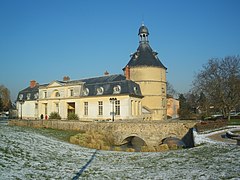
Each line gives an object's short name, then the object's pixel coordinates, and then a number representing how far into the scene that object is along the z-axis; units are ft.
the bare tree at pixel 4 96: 184.50
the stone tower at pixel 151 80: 119.75
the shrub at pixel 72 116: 99.47
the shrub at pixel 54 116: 105.34
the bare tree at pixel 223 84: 86.99
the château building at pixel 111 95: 99.40
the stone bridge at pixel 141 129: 70.90
